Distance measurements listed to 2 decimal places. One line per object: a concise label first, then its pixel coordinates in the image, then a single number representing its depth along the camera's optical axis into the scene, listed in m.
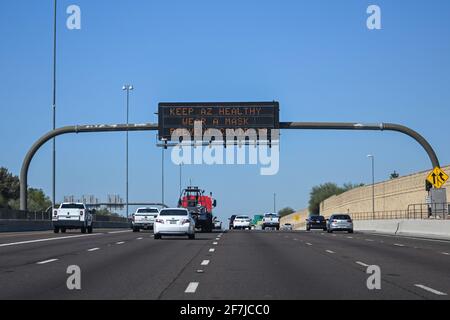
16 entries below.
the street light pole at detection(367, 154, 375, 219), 92.84
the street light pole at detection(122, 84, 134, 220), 85.62
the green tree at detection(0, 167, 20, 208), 138.50
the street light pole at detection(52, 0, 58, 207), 62.50
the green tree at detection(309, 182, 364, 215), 181.07
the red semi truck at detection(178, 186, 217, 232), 62.06
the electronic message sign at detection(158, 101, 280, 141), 54.28
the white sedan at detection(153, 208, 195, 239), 40.34
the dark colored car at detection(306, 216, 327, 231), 85.44
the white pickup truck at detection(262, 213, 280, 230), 99.00
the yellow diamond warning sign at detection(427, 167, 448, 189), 51.81
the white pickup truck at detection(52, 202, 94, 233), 51.25
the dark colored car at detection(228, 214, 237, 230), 107.31
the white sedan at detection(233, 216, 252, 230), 98.31
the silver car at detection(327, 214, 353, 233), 66.06
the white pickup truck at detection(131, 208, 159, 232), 61.62
